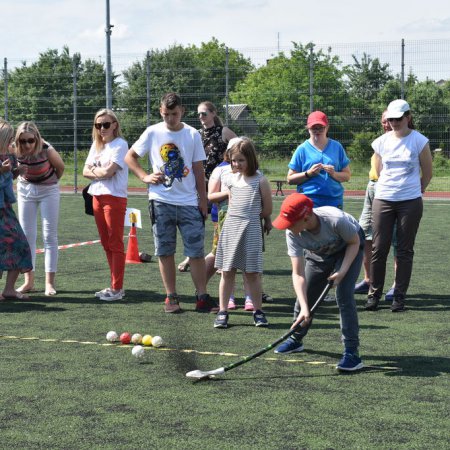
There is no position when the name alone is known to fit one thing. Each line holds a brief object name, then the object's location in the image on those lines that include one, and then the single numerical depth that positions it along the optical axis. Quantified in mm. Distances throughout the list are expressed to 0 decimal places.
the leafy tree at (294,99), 24312
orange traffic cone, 10930
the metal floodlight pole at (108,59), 24844
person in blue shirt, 7559
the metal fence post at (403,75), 22844
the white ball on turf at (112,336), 6469
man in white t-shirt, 7582
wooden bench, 23844
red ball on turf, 6426
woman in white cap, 7809
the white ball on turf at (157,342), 6309
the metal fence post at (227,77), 24770
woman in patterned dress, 8148
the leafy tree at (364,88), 24562
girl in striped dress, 7035
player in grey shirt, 5281
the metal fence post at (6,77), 26625
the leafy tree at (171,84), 25109
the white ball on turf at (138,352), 5961
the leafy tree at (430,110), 23891
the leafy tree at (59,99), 26422
